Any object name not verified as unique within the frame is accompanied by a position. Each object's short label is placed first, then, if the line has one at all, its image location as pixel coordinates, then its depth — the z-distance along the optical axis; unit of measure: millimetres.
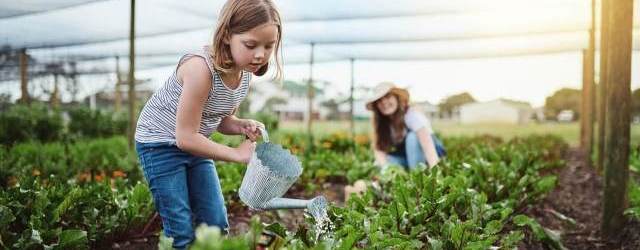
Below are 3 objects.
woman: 5277
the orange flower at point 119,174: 5223
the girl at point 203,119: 2248
